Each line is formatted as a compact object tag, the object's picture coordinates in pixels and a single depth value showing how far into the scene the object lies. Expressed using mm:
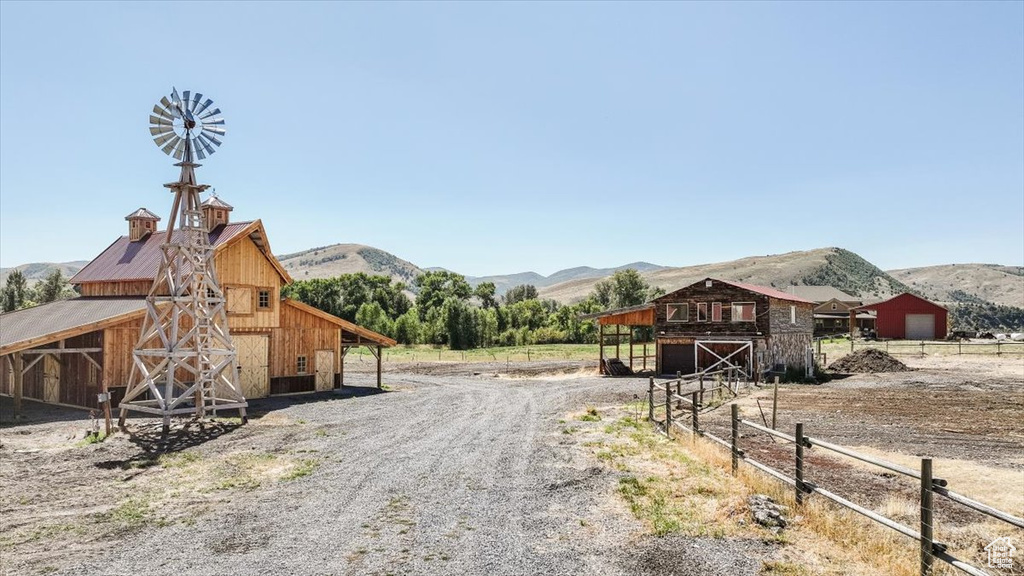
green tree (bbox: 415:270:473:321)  106750
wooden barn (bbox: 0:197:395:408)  28453
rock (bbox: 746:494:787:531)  11156
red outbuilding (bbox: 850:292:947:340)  79375
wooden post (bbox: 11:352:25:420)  26688
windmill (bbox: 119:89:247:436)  26247
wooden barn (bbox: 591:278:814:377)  43688
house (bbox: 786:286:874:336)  87750
